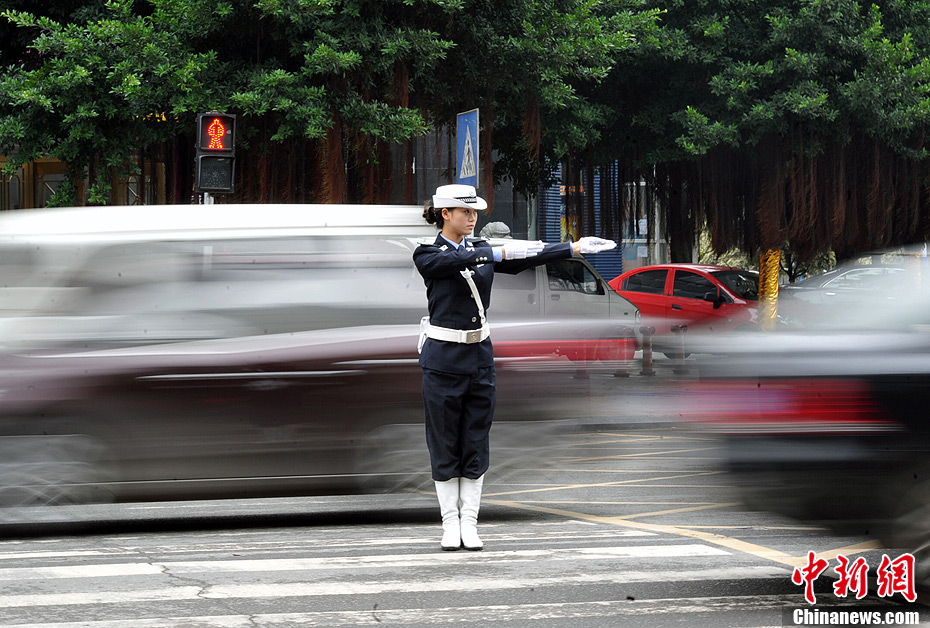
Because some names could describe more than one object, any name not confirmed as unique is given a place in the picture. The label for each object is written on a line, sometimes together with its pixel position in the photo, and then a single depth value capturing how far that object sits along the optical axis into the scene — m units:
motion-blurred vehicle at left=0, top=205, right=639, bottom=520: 13.58
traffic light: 26.61
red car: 40.09
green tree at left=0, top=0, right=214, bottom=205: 30.48
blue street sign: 24.66
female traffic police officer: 12.69
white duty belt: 12.69
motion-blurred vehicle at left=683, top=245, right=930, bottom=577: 9.56
